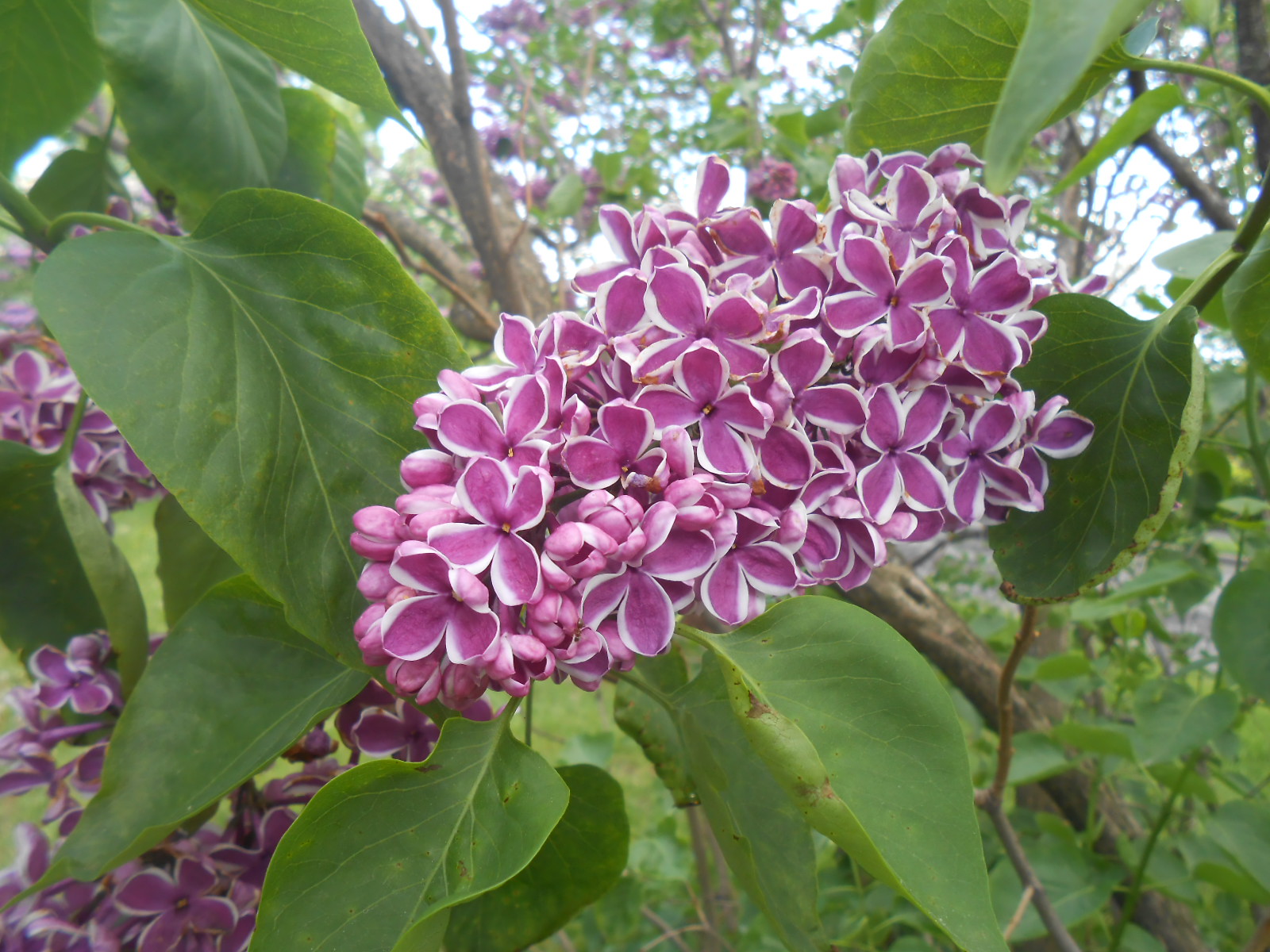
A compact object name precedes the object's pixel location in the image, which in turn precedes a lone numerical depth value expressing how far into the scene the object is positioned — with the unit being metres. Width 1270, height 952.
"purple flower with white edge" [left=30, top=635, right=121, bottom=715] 0.24
